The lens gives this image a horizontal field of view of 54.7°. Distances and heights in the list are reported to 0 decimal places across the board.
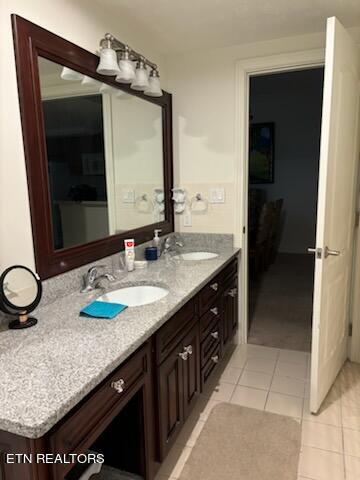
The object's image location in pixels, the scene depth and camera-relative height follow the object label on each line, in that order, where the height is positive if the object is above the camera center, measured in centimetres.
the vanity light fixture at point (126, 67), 180 +63
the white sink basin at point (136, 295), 180 -60
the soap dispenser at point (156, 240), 252 -43
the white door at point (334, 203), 177 -15
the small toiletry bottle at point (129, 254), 212 -44
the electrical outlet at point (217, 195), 271 -12
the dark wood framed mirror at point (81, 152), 149 +16
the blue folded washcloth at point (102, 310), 141 -53
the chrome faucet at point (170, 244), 261 -49
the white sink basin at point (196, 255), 264 -58
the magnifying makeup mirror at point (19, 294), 130 -43
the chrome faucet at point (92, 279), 176 -50
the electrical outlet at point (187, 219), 283 -32
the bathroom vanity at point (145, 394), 87 -74
